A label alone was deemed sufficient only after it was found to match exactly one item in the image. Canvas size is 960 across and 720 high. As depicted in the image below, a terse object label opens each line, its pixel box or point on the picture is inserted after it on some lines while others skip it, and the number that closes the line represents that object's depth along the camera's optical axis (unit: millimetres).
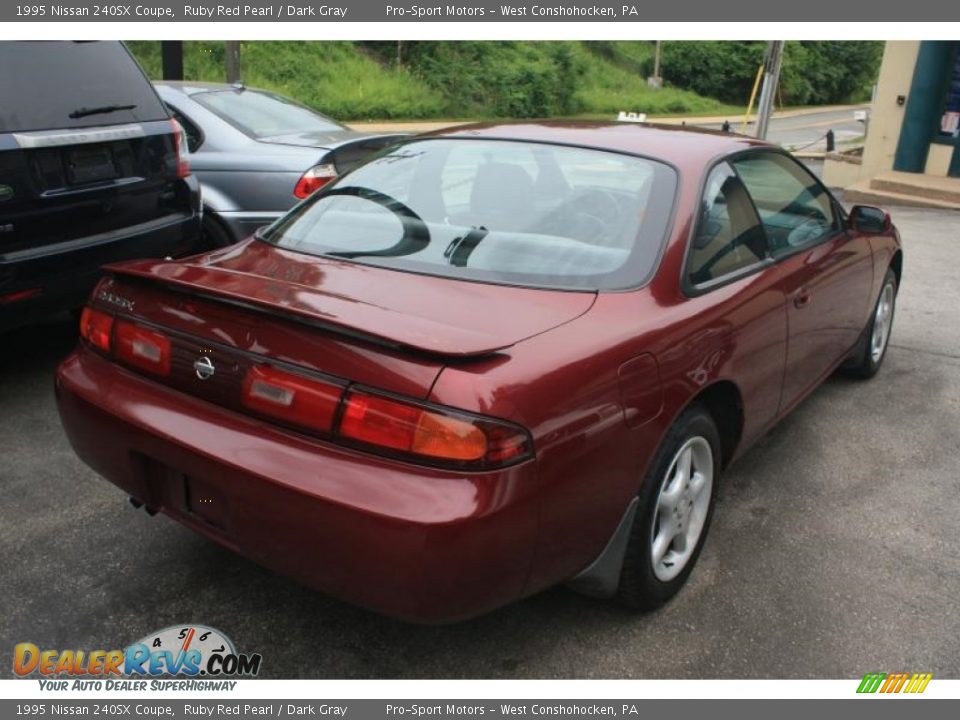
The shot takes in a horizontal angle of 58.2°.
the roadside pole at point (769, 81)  10500
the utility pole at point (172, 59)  8664
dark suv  3754
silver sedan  5426
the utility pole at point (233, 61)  15656
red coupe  1982
